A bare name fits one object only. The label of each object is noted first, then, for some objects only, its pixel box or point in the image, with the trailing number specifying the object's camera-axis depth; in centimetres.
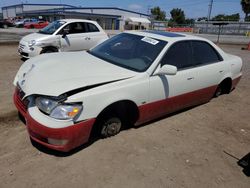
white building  5298
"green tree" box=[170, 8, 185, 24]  9275
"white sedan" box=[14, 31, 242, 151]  273
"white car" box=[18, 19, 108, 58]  784
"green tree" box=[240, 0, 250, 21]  5788
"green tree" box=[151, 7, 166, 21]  9569
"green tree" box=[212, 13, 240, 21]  9085
